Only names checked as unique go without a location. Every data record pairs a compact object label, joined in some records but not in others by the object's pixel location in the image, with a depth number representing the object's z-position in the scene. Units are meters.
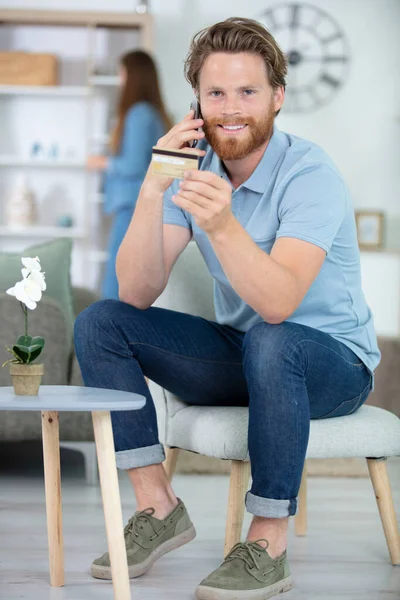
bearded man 2.44
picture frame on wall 8.86
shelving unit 8.83
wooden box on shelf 8.85
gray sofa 4.09
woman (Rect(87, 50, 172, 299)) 7.44
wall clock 9.09
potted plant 2.36
